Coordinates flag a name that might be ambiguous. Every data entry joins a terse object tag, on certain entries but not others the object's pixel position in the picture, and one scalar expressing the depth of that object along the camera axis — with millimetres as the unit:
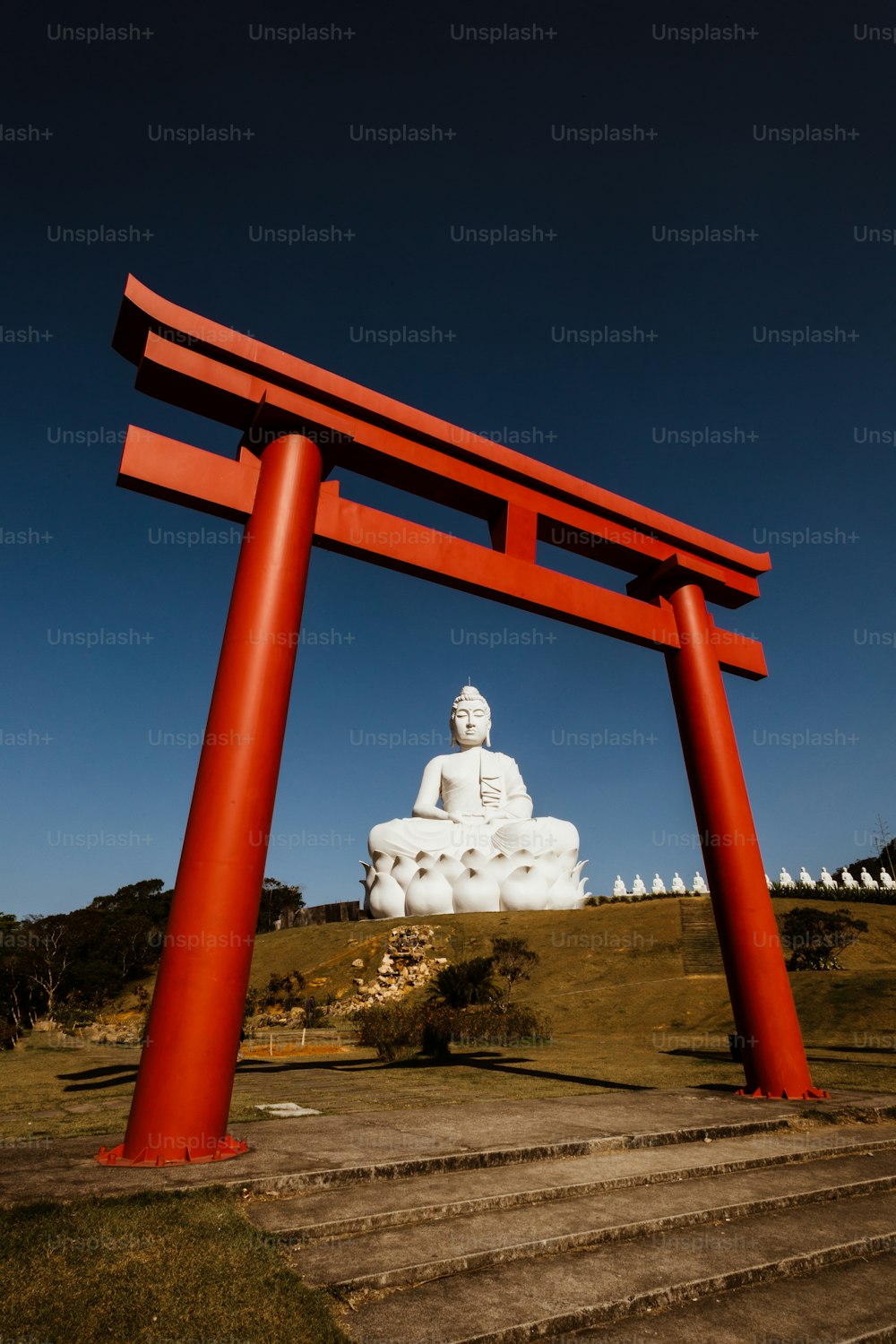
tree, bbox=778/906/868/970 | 17172
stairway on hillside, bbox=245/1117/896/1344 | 2150
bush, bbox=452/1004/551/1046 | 11656
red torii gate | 3625
